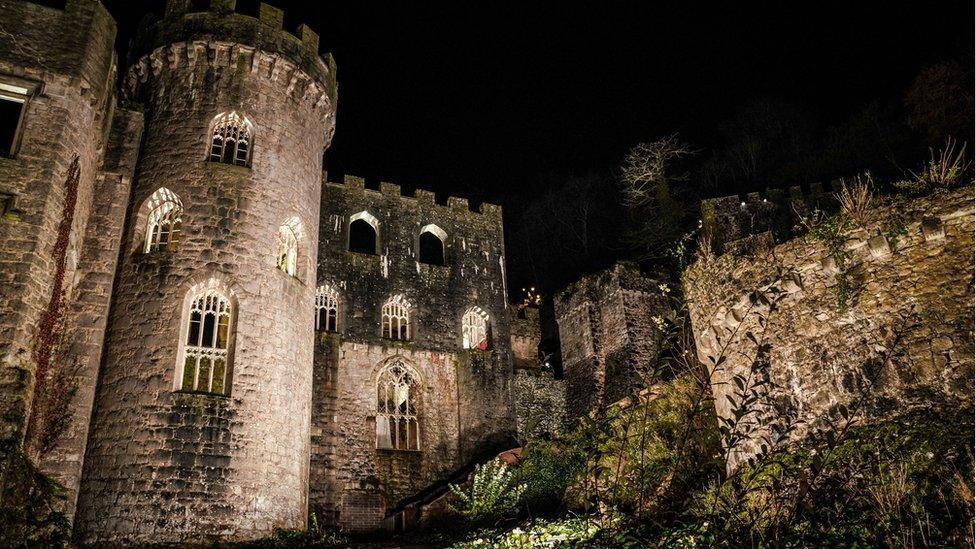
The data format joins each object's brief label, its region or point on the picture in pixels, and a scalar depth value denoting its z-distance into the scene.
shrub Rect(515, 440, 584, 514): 19.47
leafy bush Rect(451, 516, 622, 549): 10.59
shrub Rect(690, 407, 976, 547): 6.83
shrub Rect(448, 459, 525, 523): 18.61
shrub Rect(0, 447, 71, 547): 11.41
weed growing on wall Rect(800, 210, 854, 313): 9.60
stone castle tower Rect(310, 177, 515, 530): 20.53
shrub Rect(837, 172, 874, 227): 9.68
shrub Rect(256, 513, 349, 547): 14.12
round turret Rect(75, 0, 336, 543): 13.76
